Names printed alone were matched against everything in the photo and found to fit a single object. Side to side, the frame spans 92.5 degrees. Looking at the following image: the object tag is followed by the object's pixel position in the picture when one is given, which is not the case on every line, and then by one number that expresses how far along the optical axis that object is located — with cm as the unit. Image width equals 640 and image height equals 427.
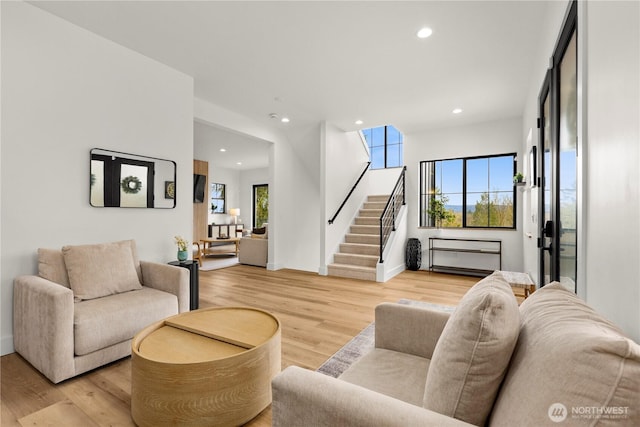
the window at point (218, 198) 1041
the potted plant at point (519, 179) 412
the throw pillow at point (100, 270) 235
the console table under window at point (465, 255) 545
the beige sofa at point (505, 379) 56
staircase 532
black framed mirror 292
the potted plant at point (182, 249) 345
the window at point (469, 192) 546
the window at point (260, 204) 1081
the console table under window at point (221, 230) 902
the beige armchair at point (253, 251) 631
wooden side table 316
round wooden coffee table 149
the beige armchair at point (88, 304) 196
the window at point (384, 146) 797
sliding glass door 175
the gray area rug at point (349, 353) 218
